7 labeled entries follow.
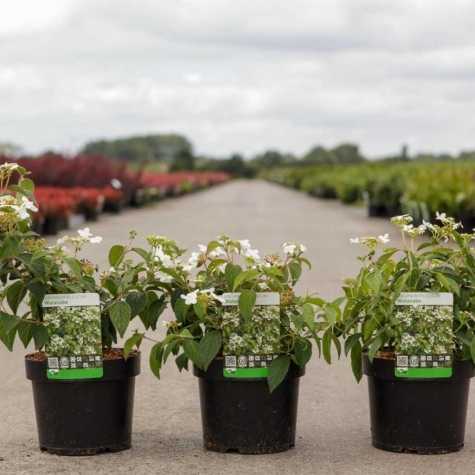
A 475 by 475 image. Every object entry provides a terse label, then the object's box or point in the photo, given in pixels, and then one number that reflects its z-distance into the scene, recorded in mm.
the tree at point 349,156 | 113238
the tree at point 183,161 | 103688
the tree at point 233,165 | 145125
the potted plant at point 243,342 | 4852
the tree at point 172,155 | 119312
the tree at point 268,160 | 154125
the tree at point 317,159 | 115188
